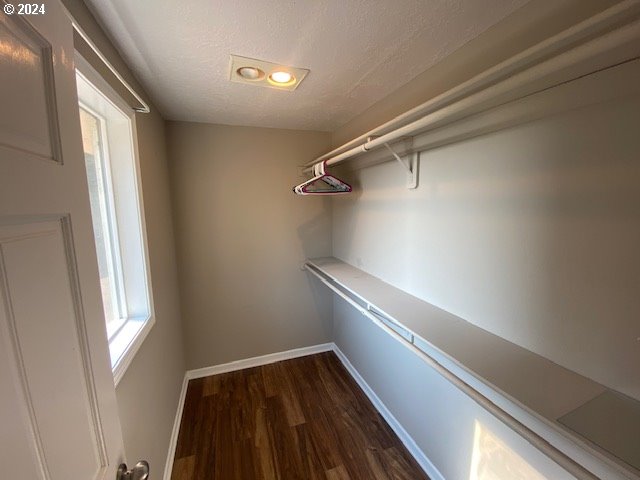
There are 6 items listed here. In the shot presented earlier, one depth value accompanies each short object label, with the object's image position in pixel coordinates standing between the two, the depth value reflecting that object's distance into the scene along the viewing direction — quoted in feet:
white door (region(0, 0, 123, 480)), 1.37
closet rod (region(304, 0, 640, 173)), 1.76
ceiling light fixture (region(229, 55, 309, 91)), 4.28
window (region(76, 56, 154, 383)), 4.14
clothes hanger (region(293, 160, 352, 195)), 6.31
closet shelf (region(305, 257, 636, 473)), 2.41
